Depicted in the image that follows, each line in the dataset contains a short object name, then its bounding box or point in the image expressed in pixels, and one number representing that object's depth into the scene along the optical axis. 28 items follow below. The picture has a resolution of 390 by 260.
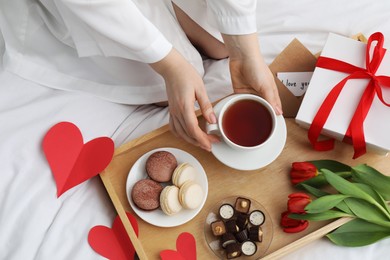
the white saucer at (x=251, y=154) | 0.87
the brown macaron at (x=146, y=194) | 0.87
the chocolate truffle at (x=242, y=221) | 0.87
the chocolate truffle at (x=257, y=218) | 0.89
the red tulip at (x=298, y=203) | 0.86
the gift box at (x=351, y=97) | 0.89
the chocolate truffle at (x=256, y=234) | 0.86
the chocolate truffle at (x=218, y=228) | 0.86
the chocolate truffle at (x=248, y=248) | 0.85
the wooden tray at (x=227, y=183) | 0.88
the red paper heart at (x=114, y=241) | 0.89
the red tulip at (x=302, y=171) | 0.89
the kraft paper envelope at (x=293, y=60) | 1.02
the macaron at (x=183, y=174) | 0.89
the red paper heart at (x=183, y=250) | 0.86
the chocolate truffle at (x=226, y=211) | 0.88
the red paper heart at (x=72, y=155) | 0.93
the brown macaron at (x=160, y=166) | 0.90
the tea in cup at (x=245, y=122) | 0.85
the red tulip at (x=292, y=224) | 0.87
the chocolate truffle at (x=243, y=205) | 0.89
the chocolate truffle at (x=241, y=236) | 0.86
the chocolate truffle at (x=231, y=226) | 0.86
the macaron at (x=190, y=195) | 0.86
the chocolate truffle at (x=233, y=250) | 0.85
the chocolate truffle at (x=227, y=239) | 0.86
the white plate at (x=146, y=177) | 0.88
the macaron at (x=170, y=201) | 0.86
